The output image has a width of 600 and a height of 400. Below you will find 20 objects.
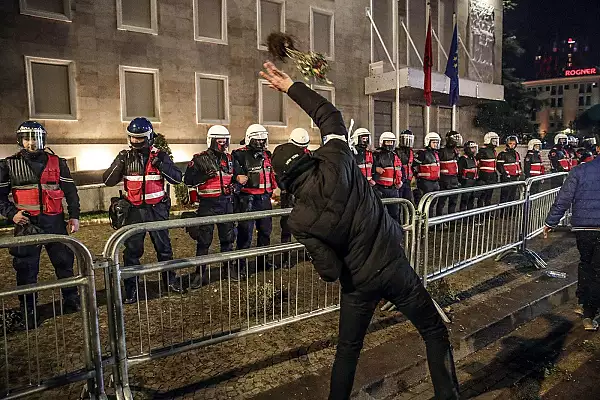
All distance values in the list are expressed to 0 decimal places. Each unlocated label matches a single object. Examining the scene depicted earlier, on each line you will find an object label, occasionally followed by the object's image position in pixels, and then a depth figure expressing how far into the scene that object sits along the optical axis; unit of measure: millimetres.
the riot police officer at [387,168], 8922
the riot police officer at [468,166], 10758
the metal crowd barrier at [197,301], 2960
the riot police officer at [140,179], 5145
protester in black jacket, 2443
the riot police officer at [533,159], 12656
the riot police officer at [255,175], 6508
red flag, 15502
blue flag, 16672
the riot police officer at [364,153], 9000
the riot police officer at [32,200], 4676
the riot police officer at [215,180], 5980
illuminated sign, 85788
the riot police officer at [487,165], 11227
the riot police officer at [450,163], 10438
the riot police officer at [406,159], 9648
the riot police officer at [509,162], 11461
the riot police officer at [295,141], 6655
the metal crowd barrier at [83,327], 2689
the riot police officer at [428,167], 9961
